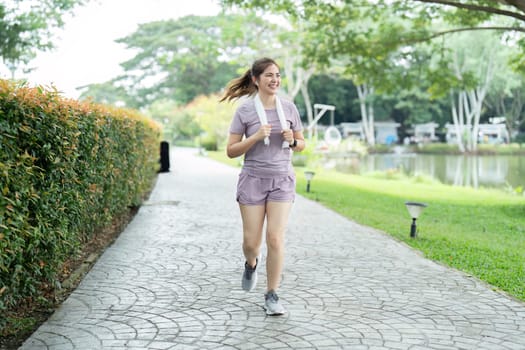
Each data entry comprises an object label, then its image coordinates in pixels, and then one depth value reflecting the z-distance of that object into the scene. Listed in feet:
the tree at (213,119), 156.15
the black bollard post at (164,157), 80.23
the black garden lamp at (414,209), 29.88
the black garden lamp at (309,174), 52.90
